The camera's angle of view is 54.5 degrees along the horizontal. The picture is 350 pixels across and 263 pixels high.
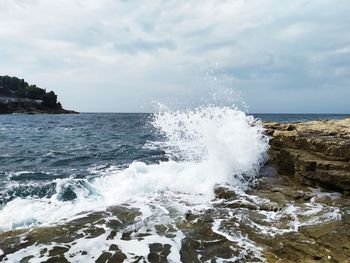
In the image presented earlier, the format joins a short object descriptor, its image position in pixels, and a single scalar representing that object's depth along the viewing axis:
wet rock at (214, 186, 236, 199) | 9.70
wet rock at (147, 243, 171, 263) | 6.36
